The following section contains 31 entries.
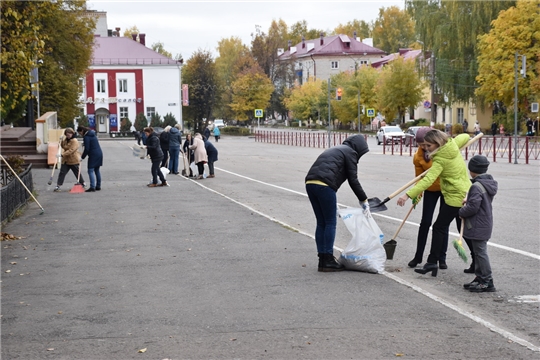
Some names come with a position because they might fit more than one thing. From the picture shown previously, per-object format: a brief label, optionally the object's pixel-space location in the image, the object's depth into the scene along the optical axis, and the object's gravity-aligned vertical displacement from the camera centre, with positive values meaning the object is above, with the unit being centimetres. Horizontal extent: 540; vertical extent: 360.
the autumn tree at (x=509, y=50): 5541 +385
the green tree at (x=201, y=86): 9025 +264
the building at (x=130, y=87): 8825 +253
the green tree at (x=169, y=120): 8200 -94
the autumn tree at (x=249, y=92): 9650 +204
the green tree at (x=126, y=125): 8444 -142
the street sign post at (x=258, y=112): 8056 -31
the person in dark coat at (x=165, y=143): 2836 -112
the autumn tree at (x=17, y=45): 1369 +118
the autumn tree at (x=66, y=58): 4556 +314
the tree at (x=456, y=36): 5978 +527
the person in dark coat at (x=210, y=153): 2675 -141
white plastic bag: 921 -154
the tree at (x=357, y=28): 14912 +1473
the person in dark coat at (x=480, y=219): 838 -115
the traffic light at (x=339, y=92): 6159 +121
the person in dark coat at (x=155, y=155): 2236 -120
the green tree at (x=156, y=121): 8094 -101
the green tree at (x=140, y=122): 8281 -112
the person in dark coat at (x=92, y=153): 2139 -109
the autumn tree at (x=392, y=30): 13525 +1284
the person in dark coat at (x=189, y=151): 2815 -143
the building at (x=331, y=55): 12888 +851
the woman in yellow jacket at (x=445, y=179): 902 -80
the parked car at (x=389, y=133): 5569 -178
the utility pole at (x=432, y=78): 5984 +210
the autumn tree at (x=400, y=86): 7444 +194
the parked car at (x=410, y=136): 4555 -173
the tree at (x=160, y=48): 15099 +1164
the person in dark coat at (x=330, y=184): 923 -84
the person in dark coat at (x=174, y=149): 2836 -133
